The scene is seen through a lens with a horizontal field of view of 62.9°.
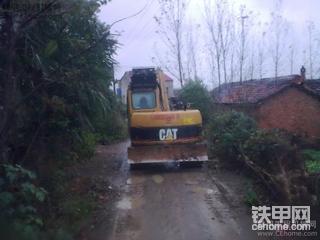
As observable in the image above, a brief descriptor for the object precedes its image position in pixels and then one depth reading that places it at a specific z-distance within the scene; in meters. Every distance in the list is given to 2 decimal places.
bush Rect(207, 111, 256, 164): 7.54
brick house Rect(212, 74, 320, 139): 11.98
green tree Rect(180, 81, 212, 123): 13.98
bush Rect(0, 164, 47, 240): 2.95
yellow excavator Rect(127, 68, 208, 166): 7.34
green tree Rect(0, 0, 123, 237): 4.11
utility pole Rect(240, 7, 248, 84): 12.13
